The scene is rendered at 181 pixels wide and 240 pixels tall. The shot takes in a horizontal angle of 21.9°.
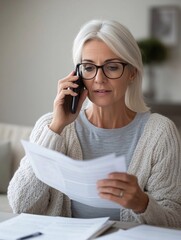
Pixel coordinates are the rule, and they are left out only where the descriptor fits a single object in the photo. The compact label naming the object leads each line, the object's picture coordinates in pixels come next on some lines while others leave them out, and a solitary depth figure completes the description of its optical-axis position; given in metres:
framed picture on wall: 4.13
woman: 1.37
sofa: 2.54
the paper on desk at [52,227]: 1.05
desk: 1.12
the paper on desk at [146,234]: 1.04
